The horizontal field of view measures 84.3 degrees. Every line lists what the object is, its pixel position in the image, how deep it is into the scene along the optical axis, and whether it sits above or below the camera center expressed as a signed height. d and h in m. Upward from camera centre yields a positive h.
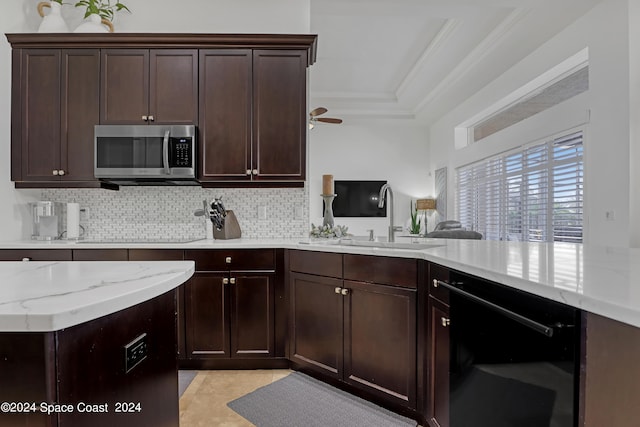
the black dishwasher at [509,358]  0.84 -0.43
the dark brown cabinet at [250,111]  2.75 +0.77
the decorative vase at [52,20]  2.76 +1.50
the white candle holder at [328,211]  2.75 -0.01
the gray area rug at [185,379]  2.24 -1.13
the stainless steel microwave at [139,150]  2.67 +0.45
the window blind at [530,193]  3.66 +0.23
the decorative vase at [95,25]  2.74 +1.46
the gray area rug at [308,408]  1.85 -1.11
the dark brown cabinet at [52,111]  2.71 +0.76
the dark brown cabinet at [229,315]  2.46 -0.73
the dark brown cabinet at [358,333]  1.82 -0.72
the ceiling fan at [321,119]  4.78 +1.37
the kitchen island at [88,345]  0.62 -0.28
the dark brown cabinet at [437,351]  1.51 -0.63
